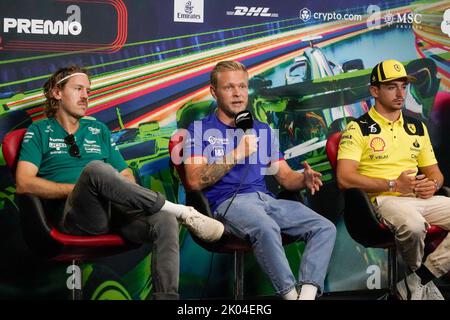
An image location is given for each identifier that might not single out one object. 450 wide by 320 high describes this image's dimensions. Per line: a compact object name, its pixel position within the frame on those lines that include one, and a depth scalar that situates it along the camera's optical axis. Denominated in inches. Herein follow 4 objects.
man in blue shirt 151.9
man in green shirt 145.9
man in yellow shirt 167.8
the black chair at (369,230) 168.6
